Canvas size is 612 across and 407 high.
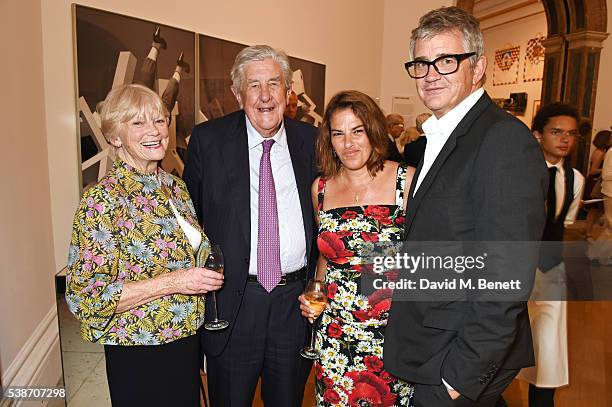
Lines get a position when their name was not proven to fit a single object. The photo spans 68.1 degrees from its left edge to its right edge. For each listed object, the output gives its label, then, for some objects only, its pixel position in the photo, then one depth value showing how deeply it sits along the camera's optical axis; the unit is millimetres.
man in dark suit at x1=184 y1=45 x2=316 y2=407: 1993
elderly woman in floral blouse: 1509
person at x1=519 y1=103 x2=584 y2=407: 2686
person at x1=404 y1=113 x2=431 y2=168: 3238
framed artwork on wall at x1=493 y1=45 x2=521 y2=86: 12578
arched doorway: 8125
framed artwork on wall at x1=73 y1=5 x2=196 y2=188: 2793
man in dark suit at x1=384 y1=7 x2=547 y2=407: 1219
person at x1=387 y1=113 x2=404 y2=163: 5004
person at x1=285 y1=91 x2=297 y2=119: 4279
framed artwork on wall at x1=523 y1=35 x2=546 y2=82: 11523
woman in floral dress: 1827
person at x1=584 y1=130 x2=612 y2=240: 7219
